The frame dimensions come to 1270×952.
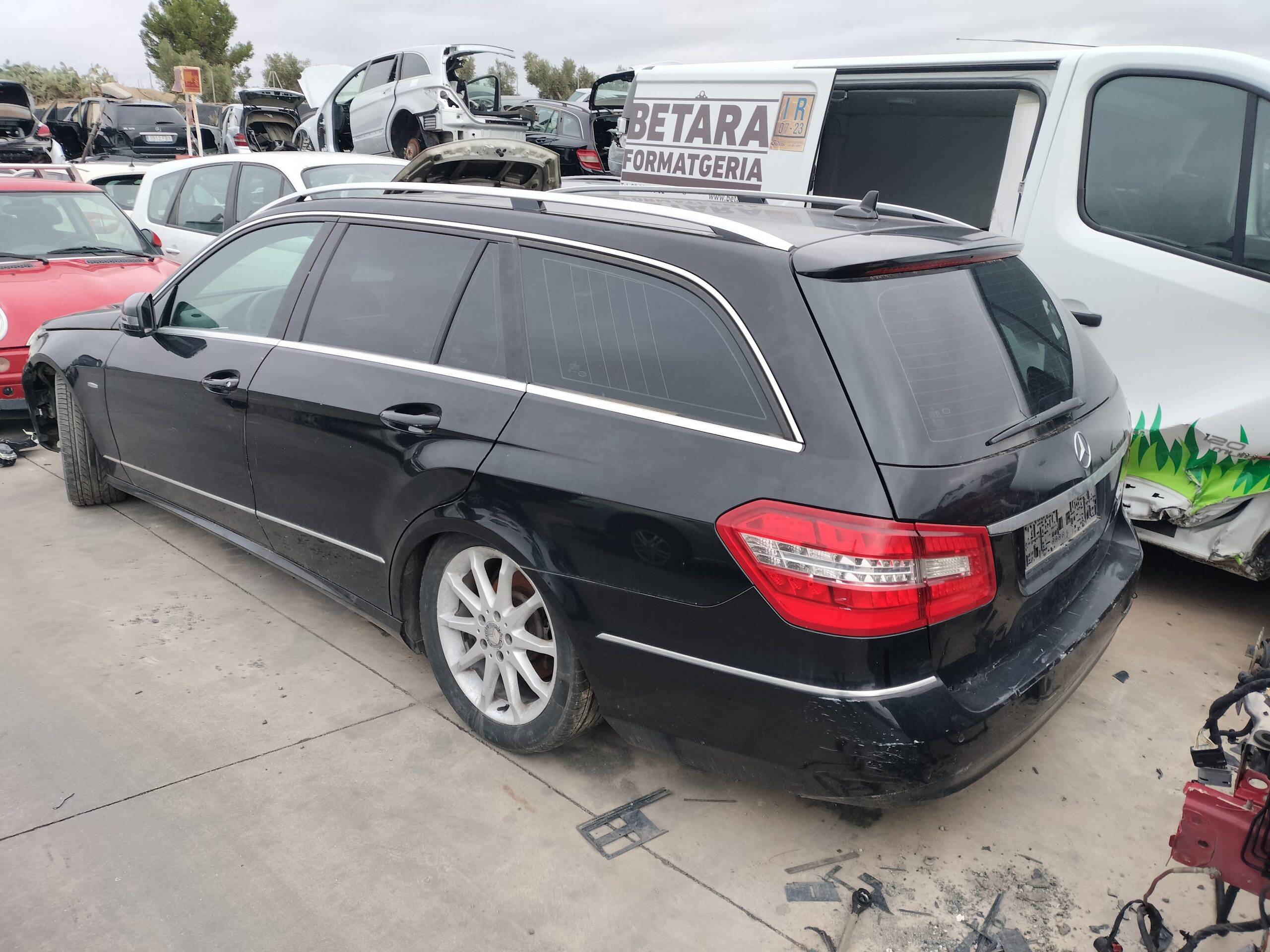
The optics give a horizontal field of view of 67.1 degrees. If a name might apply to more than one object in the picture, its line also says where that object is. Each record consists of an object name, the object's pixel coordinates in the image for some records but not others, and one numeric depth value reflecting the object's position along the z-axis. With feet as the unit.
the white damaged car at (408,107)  40.50
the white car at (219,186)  23.73
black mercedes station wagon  7.13
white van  12.05
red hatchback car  19.07
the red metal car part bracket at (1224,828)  6.66
